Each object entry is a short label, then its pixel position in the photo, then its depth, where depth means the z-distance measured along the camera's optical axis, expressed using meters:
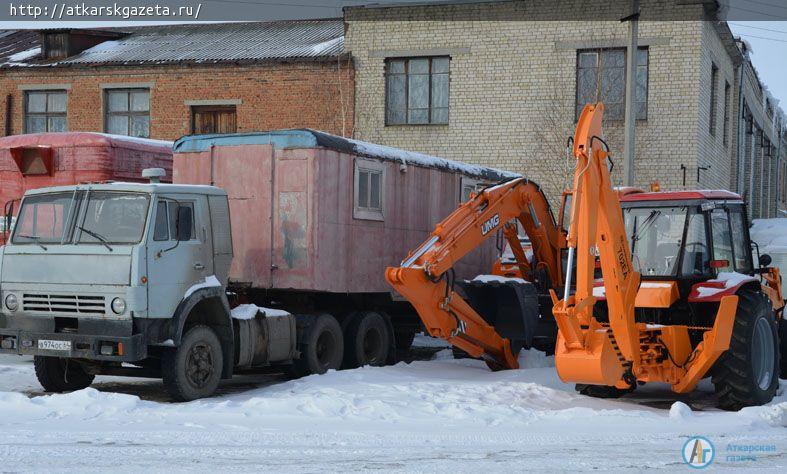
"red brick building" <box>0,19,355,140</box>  29.97
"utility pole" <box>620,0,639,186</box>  20.81
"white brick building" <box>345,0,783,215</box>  27.05
